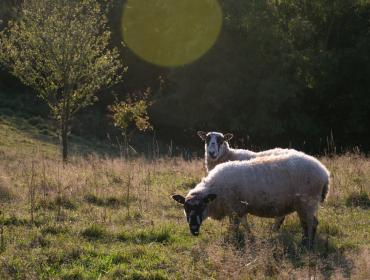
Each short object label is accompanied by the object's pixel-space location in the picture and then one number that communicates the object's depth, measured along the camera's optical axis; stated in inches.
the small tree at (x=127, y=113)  952.9
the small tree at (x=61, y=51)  839.7
